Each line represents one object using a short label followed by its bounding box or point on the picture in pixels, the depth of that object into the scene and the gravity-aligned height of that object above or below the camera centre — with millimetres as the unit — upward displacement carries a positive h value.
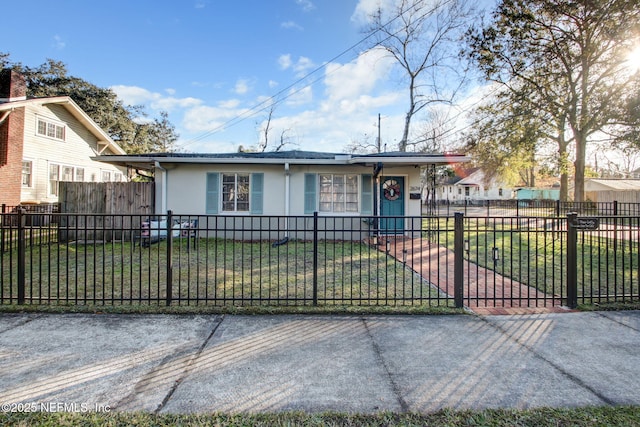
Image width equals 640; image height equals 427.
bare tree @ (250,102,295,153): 33525 +8177
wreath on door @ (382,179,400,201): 12406 +1049
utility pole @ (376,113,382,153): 29284 +6668
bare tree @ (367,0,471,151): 21538 +13016
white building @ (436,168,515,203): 52594 +4962
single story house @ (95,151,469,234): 11570 +1125
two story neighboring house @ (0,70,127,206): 14570 +3625
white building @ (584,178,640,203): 28922 +3302
